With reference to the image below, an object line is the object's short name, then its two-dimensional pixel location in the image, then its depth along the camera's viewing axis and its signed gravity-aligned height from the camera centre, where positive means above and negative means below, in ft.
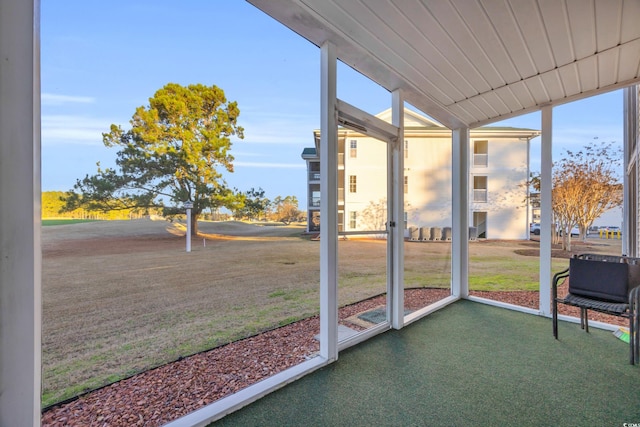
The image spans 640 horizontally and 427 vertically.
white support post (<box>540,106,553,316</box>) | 10.07 +0.20
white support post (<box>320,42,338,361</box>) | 6.86 +0.17
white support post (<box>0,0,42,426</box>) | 3.16 -0.06
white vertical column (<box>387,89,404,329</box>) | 9.11 -0.11
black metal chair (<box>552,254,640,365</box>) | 6.78 -2.10
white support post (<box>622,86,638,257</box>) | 9.37 +1.43
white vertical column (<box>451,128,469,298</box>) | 12.17 -0.05
